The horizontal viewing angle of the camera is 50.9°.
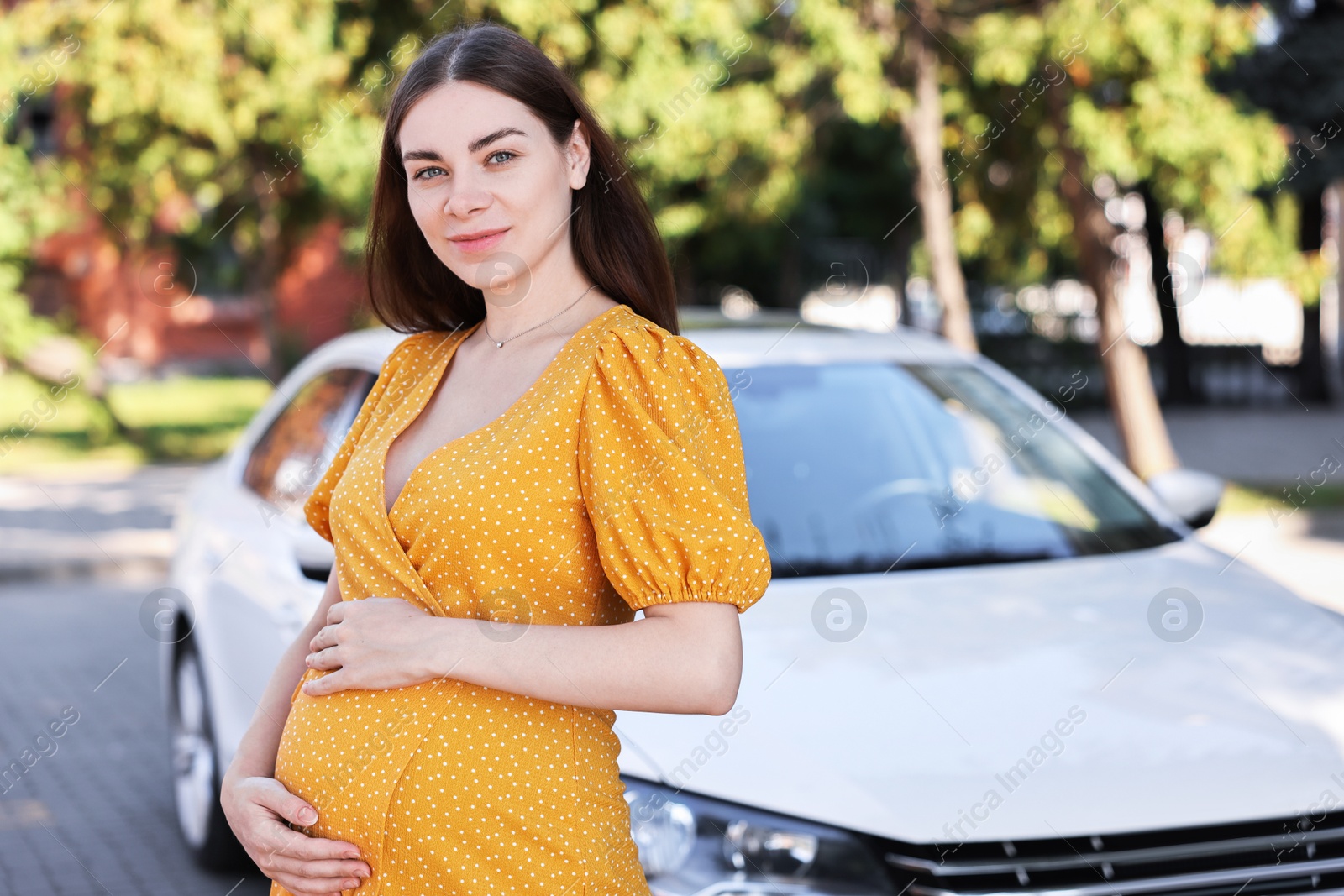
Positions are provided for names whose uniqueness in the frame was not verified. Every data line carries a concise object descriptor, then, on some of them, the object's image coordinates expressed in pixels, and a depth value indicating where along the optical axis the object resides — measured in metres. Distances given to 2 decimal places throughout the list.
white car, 2.37
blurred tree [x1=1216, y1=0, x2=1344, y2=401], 12.95
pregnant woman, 1.59
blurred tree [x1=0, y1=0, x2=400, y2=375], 12.50
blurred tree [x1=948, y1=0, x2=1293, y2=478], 9.66
